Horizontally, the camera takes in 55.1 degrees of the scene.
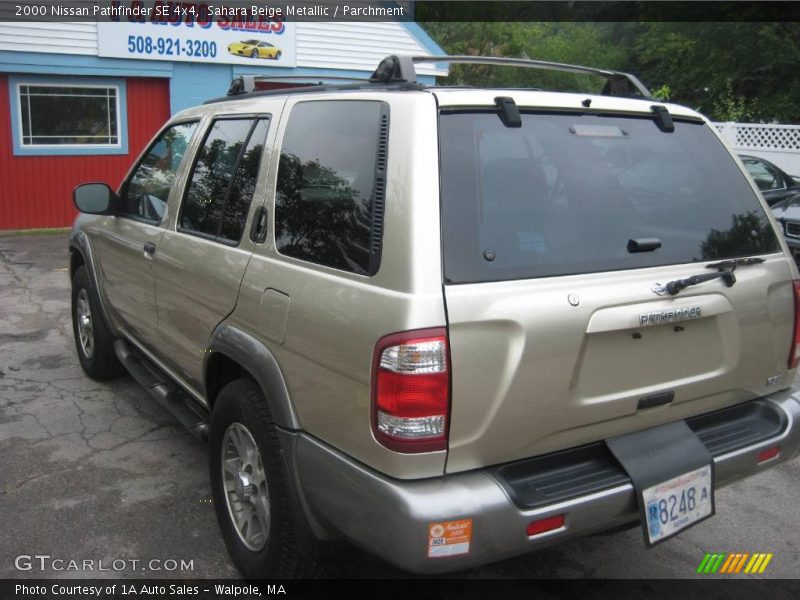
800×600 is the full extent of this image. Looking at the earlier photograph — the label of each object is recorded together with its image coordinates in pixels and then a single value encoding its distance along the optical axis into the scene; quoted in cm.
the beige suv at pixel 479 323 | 225
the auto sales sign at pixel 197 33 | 1231
